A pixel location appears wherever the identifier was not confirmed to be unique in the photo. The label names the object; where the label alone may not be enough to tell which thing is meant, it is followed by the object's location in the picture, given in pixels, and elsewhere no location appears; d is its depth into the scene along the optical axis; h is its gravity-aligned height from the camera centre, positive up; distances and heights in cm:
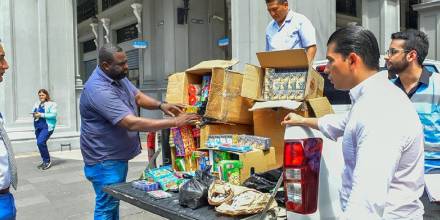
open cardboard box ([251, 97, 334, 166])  319 -13
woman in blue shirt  918 -50
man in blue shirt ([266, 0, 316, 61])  391 +69
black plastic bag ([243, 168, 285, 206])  279 -61
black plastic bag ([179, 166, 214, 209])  272 -64
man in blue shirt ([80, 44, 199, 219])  352 -22
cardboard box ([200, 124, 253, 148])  358 -28
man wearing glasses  296 +11
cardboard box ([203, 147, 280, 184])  304 -49
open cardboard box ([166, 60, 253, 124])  355 +7
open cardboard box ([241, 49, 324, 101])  326 +23
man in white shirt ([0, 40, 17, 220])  279 -51
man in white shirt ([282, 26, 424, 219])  149 -16
